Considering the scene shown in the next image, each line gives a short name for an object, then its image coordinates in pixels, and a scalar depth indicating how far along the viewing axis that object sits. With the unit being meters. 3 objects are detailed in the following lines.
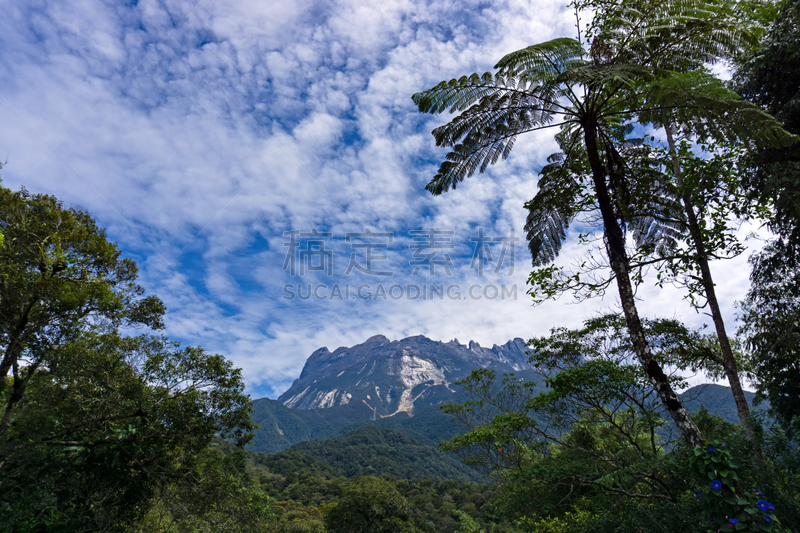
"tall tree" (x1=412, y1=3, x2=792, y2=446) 4.48
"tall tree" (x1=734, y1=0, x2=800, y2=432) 6.60
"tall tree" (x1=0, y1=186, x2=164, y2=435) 8.73
